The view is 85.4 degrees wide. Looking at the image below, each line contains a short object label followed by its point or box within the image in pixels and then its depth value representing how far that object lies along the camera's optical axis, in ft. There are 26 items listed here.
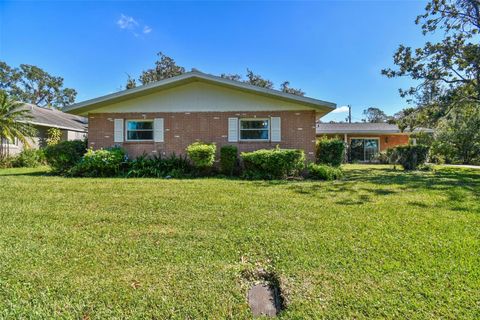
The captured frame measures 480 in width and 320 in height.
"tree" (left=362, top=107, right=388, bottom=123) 191.31
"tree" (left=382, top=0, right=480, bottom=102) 43.73
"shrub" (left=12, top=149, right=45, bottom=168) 50.01
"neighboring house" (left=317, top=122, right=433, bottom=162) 72.39
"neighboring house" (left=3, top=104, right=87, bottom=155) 54.80
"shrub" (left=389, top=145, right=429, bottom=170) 46.14
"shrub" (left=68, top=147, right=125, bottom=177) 33.40
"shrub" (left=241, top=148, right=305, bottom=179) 31.63
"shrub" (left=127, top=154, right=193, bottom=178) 33.86
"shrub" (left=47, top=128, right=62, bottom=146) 59.75
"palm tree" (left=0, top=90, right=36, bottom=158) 46.98
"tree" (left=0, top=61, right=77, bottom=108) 143.33
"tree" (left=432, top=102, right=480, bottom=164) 53.47
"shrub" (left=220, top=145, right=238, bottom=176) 34.71
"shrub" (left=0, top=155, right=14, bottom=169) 48.93
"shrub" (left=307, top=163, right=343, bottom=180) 32.27
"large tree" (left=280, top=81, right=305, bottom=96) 107.45
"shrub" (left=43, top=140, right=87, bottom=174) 35.55
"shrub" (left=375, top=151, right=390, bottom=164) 64.35
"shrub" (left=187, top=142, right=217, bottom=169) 32.91
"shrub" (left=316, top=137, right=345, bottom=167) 37.99
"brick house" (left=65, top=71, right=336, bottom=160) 37.24
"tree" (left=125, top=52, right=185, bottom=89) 91.76
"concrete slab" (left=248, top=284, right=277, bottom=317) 7.91
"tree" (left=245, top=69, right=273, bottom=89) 101.76
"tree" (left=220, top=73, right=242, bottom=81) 102.68
